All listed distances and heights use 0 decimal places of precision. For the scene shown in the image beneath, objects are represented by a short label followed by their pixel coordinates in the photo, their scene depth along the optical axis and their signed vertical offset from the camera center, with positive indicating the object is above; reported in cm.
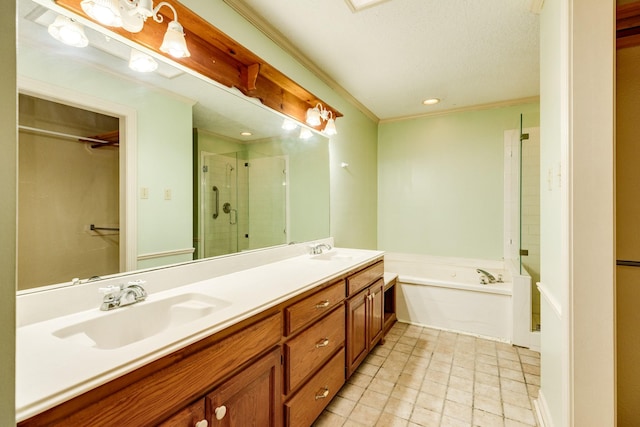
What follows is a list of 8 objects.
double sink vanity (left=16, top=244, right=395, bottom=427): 65 -42
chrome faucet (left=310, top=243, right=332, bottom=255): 230 -30
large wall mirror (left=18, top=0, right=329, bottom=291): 95 +23
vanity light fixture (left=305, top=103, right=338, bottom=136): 230 +82
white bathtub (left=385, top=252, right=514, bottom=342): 259 -90
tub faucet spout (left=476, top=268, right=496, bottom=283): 285 -67
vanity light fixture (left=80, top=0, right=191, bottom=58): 104 +79
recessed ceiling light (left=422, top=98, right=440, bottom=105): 309 +128
